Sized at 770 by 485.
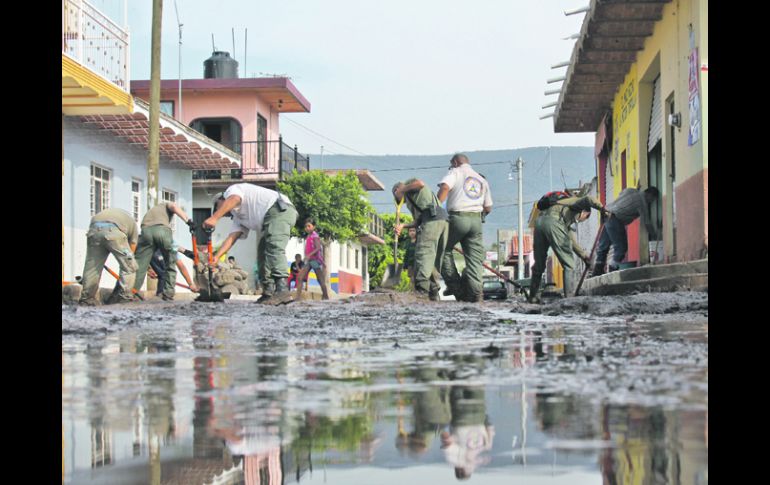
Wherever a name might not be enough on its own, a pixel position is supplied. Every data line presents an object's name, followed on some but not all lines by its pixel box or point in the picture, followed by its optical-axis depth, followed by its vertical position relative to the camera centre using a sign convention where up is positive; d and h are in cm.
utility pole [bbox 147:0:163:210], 1986 +245
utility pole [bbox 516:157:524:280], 4782 +221
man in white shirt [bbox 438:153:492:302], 1120 +48
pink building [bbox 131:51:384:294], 3481 +511
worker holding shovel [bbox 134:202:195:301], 1311 +24
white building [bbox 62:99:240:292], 1945 +210
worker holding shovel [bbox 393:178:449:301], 1092 +24
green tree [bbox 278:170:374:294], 3494 +195
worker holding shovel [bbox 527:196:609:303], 1129 +22
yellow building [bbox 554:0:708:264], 1048 +234
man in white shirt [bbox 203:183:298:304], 1013 +35
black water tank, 3847 +746
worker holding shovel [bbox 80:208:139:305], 1141 +3
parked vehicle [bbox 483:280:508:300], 3217 -149
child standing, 1780 -3
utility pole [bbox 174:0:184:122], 2551 +608
